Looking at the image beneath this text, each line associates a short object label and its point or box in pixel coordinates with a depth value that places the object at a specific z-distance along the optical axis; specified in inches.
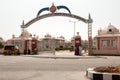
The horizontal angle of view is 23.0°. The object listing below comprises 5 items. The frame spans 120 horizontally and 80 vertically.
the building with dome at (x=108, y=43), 1692.9
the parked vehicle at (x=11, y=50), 1770.4
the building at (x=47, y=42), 3068.4
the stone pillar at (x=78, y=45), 1686.0
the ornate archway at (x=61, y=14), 1684.3
